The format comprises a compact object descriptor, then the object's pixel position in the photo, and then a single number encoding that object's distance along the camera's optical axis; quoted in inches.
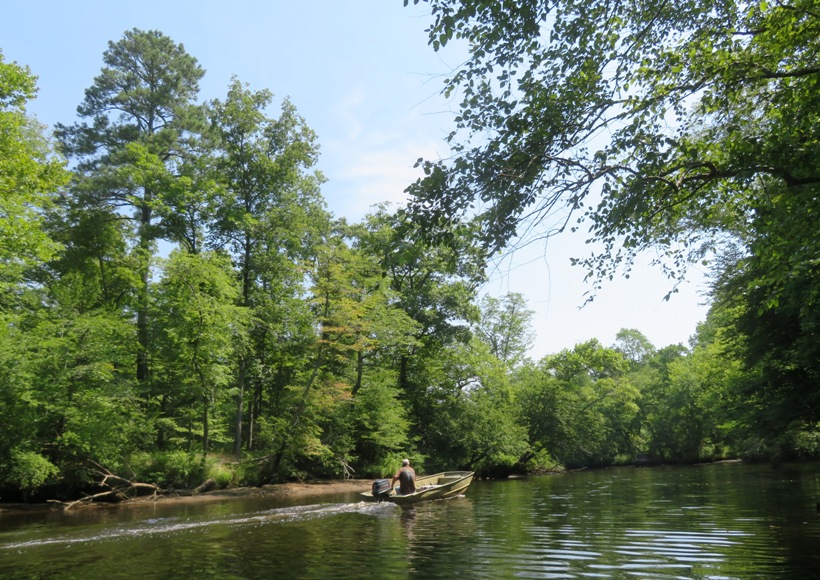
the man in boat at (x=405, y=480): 708.0
